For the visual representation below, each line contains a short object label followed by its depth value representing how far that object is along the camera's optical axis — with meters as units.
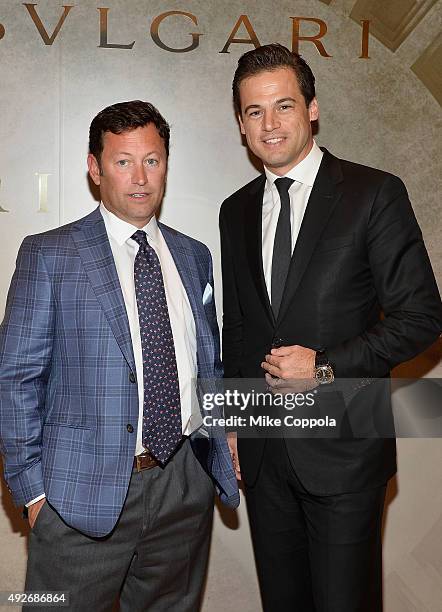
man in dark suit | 2.29
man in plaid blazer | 2.21
